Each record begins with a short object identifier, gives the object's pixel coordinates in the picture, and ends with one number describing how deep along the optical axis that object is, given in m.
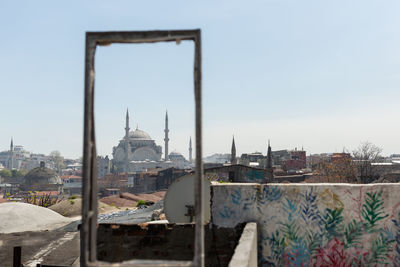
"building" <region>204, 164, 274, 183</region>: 30.00
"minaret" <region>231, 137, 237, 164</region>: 69.84
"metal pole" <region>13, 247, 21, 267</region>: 6.20
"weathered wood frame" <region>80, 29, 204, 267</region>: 2.36
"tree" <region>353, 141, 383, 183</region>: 32.66
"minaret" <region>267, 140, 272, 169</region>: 58.21
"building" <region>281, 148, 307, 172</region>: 73.25
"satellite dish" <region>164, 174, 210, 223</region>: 5.42
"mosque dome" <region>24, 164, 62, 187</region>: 82.25
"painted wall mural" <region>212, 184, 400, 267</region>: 4.52
